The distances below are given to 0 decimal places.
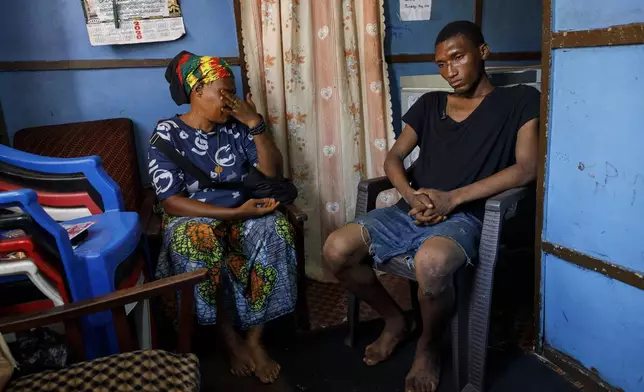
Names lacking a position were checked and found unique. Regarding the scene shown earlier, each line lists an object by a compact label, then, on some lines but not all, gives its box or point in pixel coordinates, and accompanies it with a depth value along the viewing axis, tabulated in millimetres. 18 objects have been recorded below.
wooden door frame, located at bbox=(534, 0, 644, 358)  1473
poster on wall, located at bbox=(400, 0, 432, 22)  2852
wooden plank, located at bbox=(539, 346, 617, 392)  1730
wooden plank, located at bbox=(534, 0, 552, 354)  1695
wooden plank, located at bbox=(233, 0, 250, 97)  2496
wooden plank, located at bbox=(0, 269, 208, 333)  1180
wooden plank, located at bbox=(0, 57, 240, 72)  2277
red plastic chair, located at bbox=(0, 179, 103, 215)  1743
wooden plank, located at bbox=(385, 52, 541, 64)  2896
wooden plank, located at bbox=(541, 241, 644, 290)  1546
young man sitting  1748
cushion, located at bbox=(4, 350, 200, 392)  1203
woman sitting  1933
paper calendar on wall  2312
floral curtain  2518
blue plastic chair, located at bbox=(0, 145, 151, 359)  1366
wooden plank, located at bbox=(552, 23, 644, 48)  1414
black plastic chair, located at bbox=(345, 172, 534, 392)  1675
